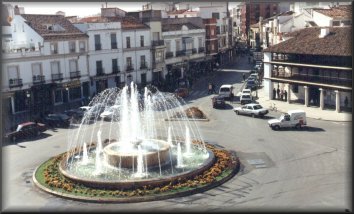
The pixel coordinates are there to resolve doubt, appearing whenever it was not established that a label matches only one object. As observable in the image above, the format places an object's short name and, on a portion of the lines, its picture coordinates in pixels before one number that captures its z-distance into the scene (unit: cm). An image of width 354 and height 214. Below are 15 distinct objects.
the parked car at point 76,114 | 4925
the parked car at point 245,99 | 5430
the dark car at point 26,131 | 4116
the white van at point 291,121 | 4172
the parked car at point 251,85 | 6444
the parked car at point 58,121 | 4656
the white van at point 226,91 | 5747
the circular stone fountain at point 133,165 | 2744
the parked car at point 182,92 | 6015
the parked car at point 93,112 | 4906
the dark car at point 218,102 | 5251
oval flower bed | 2644
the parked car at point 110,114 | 4830
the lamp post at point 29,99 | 5266
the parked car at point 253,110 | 4716
